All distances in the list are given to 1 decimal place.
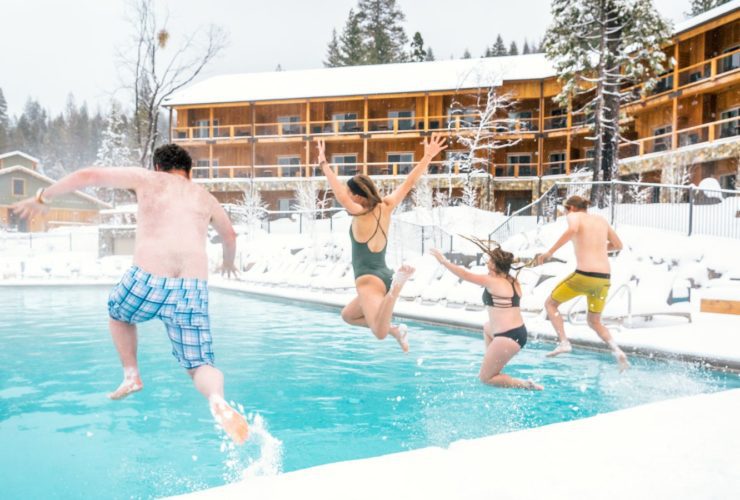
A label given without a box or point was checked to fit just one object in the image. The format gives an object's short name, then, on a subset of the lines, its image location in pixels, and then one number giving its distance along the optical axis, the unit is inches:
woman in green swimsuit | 176.1
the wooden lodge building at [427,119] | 1073.5
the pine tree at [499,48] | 2524.6
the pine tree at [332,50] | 2249.4
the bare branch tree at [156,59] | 1042.7
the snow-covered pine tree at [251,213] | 1051.6
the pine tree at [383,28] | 2089.1
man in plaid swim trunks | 133.6
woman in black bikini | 207.2
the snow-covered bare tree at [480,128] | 1146.0
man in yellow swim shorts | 248.1
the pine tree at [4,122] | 2721.2
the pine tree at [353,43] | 2079.2
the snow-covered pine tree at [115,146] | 2228.1
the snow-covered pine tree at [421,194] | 1014.0
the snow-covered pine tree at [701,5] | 1876.2
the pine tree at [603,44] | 872.3
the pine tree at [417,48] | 2135.8
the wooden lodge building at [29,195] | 1678.2
